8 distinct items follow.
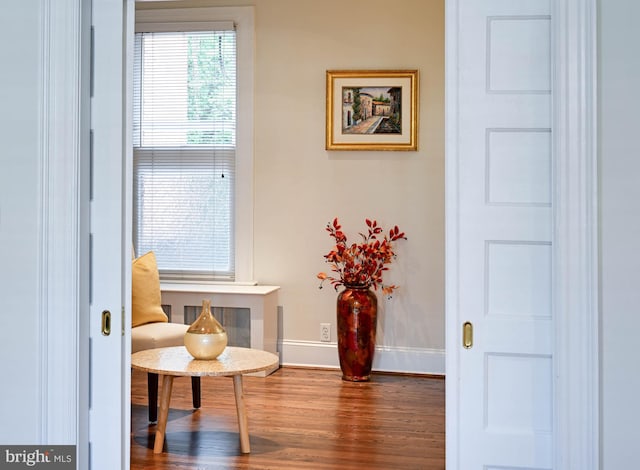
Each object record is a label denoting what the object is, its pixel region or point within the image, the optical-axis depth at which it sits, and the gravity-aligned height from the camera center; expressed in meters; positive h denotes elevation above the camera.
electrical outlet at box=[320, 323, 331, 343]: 5.80 -0.80
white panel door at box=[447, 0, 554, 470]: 2.18 +0.00
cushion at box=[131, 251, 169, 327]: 4.82 -0.42
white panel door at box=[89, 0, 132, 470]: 2.38 -0.02
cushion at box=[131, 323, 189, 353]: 4.56 -0.67
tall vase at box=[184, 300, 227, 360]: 3.96 -0.59
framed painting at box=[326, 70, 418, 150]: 5.62 +0.94
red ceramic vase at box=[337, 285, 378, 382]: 5.36 -0.72
